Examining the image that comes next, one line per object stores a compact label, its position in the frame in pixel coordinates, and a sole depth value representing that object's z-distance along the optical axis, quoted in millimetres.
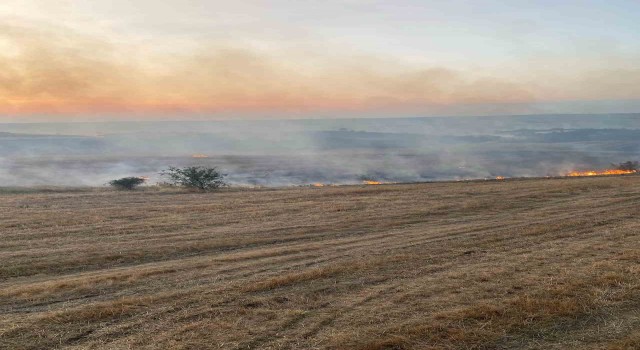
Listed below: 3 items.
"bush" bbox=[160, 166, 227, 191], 43344
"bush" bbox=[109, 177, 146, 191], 44972
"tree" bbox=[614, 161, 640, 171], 65875
